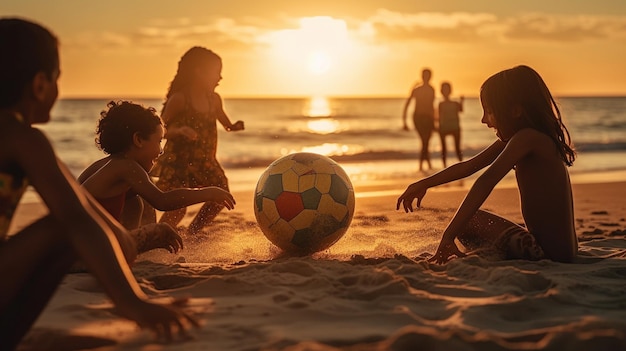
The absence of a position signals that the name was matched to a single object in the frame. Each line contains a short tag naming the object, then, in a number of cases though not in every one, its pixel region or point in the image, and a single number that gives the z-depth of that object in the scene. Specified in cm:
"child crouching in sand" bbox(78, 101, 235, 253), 481
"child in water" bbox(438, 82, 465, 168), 1553
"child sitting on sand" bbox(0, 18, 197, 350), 250
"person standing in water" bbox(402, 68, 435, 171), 1514
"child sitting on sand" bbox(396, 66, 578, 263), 483
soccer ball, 529
